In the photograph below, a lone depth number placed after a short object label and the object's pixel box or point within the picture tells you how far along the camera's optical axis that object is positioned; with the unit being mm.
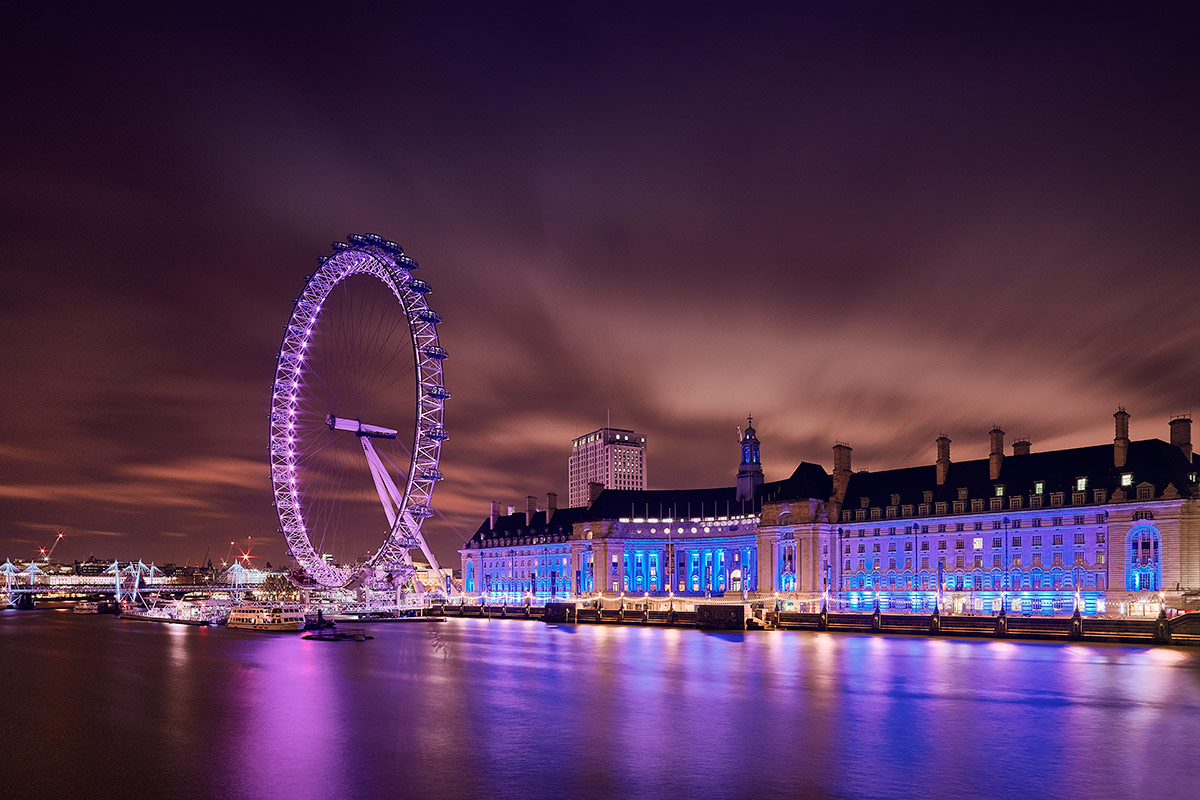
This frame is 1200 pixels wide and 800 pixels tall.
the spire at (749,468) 162875
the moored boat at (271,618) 122500
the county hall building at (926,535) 97375
